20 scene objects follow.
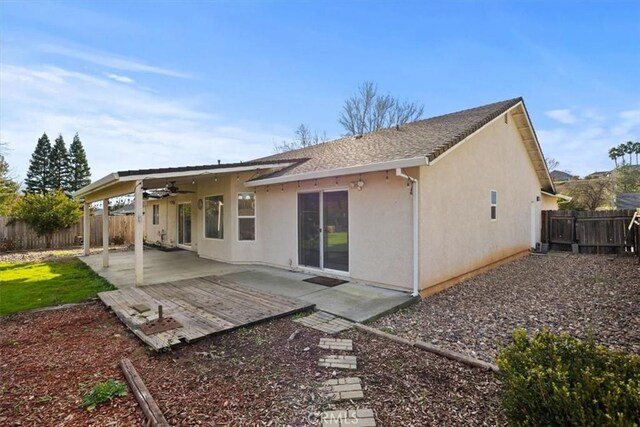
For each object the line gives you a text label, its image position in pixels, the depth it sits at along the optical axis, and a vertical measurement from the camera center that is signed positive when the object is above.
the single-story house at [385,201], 6.82 +0.36
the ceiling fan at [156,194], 14.53 +1.00
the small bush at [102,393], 3.12 -1.78
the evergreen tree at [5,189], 18.56 +1.69
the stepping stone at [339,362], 3.79 -1.77
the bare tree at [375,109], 25.14 +8.20
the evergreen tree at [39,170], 37.44 +5.43
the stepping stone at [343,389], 3.15 -1.78
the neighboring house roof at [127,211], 22.80 +0.38
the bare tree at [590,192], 23.02 +1.46
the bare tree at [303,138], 27.91 +6.62
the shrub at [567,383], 1.80 -1.07
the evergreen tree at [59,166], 38.19 +6.02
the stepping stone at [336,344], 4.27 -1.75
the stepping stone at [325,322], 4.92 -1.73
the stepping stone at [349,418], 2.75 -1.78
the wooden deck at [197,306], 4.70 -1.65
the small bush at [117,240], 18.55 -1.38
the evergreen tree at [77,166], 39.03 +6.12
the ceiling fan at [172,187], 11.56 +1.02
